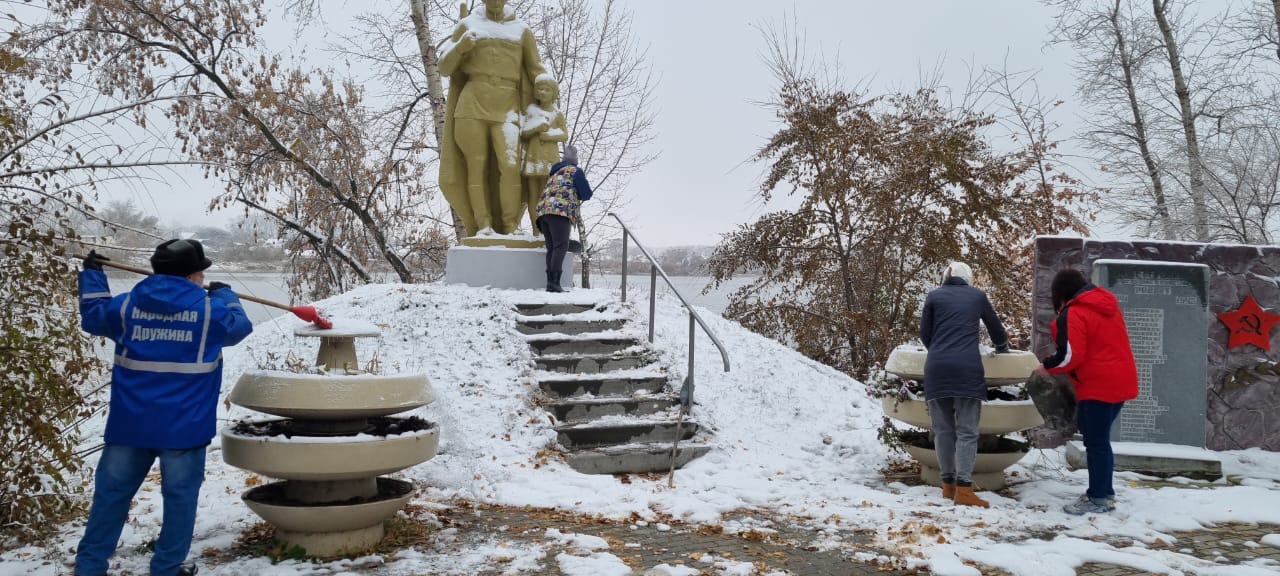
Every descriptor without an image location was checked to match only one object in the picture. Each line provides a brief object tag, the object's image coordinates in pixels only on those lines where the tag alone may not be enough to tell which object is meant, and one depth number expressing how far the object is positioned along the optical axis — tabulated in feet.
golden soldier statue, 30.27
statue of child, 30.76
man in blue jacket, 11.33
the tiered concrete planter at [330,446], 12.34
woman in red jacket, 16.48
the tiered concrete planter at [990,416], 17.89
